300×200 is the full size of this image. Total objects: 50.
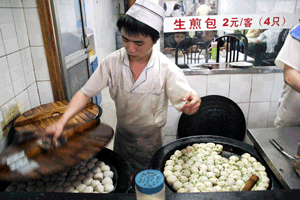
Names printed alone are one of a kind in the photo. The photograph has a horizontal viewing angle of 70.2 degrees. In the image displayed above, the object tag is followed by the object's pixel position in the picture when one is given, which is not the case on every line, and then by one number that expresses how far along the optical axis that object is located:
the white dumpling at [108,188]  1.07
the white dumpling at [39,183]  1.14
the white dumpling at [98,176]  1.17
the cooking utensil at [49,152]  0.84
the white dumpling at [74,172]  1.22
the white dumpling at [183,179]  1.17
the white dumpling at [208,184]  1.13
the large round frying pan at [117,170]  1.03
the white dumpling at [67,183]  1.14
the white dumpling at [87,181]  1.16
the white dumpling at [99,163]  1.26
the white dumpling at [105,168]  1.22
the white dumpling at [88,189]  1.09
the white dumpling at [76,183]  1.14
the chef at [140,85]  1.26
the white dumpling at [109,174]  1.17
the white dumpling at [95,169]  1.22
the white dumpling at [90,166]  1.27
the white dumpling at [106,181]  1.12
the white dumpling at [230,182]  1.14
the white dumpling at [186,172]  1.23
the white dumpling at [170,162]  1.27
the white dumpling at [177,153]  1.34
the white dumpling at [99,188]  1.09
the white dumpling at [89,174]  1.21
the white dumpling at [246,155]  1.29
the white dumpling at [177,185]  1.11
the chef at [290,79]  1.45
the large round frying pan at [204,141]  1.23
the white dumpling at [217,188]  1.09
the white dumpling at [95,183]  1.14
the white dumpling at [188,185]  1.11
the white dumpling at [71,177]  1.18
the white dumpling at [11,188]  1.07
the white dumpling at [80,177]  1.18
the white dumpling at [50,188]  1.09
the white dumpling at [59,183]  1.14
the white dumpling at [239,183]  1.12
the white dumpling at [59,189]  1.10
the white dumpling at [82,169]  1.24
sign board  2.33
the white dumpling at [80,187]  1.11
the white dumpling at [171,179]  1.14
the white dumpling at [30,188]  1.09
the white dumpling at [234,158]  1.31
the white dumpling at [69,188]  1.11
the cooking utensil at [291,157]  1.00
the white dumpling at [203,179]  1.16
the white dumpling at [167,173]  1.18
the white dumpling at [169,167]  1.23
